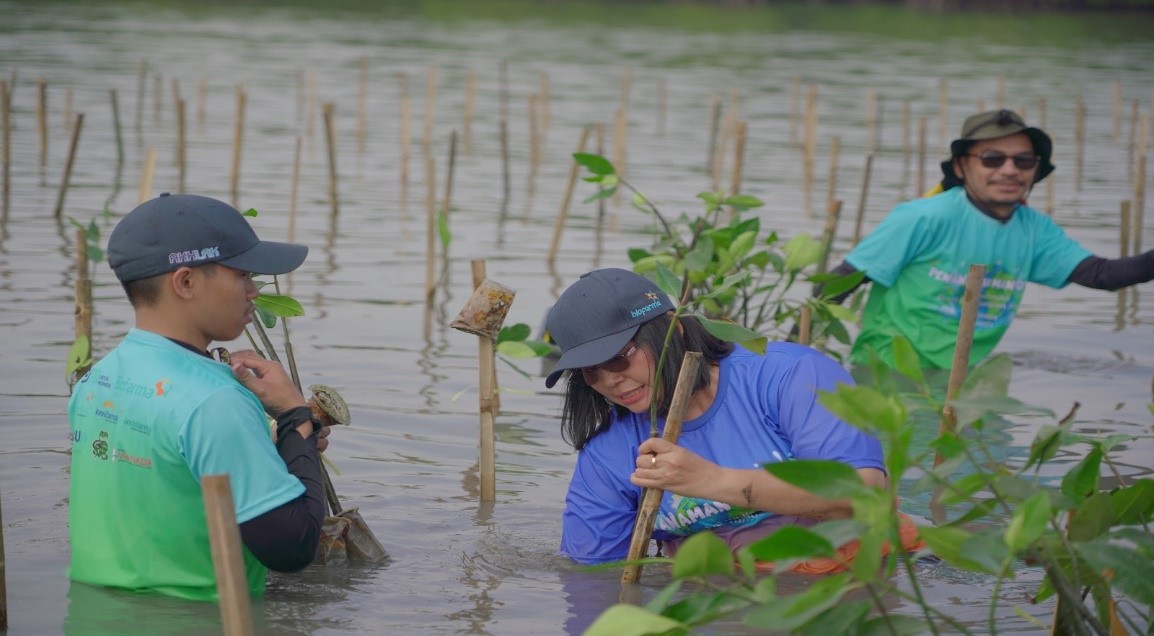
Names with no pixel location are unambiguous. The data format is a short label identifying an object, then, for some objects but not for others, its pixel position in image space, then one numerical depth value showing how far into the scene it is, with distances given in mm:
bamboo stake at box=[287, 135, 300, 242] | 10867
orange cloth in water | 4398
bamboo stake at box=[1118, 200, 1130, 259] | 10422
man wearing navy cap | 3467
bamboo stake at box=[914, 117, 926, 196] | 14195
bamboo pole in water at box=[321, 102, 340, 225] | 12358
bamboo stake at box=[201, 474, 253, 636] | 2836
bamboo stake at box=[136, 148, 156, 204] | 7633
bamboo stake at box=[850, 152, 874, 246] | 10406
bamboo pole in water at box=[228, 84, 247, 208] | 12383
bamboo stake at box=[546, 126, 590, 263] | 10834
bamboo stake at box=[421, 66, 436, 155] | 14625
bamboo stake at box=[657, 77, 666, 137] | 20141
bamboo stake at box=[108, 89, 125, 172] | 15039
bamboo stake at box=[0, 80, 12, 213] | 12102
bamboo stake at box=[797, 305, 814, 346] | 6133
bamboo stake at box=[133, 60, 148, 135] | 18406
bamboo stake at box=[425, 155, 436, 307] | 8750
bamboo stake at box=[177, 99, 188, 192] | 12898
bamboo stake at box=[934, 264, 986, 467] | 5336
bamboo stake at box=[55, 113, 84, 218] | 11430
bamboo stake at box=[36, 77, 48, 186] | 14125
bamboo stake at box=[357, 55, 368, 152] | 17438
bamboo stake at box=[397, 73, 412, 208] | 13539
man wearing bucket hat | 7008
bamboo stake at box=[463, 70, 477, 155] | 17734
